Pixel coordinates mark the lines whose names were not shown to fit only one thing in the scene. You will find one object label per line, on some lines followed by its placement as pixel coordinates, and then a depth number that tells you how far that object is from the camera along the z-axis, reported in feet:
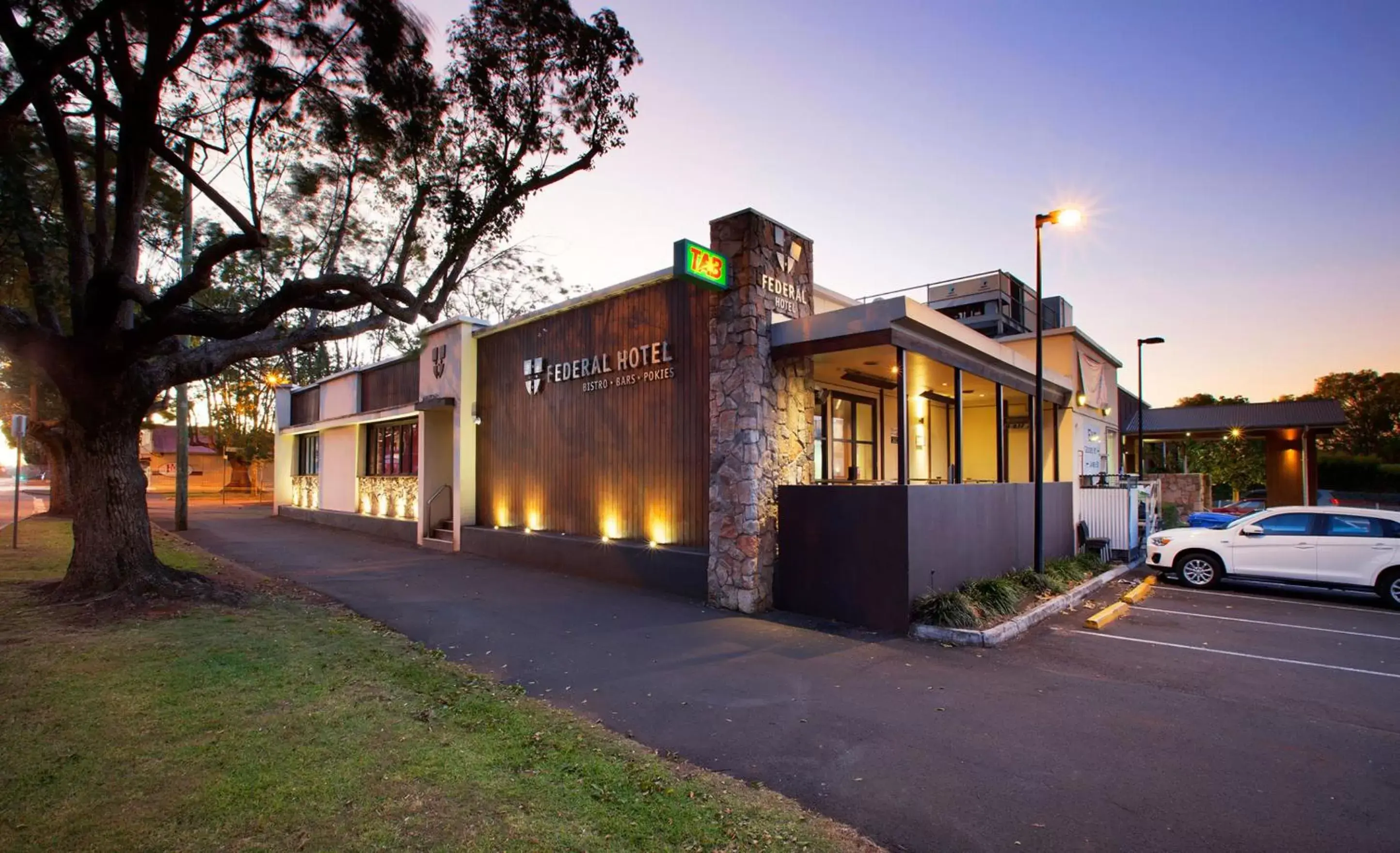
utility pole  53.83
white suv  31.91
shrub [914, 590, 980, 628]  25.67
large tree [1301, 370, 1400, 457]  167.43
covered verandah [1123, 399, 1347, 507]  77.30
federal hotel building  28.43
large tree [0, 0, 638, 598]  26.58
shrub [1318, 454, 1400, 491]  125.29
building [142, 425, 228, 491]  167.63
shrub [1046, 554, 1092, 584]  36.11
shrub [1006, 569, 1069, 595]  32.89
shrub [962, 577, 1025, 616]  27.45
